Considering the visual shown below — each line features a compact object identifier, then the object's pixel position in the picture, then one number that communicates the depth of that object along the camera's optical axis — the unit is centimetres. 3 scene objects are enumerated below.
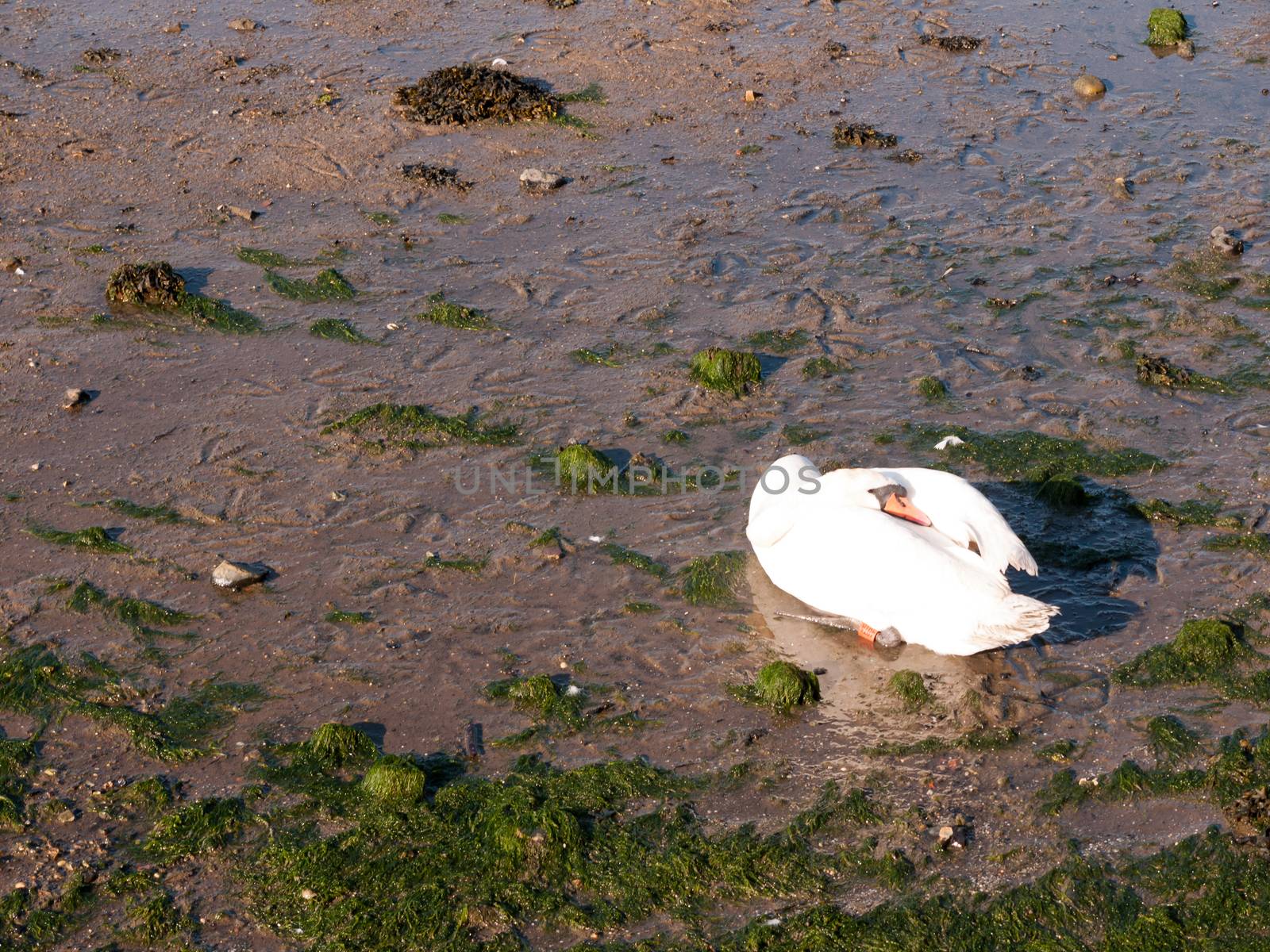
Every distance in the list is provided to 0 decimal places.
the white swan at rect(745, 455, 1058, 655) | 1347
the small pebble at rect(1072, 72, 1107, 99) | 2672
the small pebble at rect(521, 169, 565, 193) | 2341
